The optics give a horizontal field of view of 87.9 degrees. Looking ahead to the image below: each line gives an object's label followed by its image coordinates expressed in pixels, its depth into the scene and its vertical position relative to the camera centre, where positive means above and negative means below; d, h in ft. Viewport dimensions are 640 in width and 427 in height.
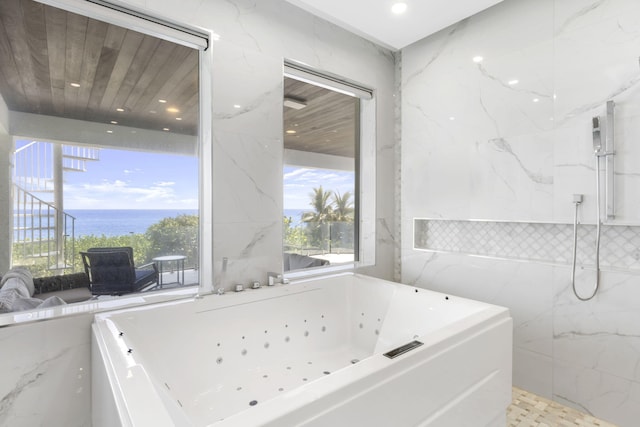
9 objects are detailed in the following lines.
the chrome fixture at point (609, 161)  6.34 +1.05
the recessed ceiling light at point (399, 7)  7.56 +4.84
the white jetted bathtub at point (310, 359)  3.69 -2.27
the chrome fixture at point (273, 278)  7.93 -1.48
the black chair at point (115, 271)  6.36 -1.09
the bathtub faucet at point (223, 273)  7.32 -1.25
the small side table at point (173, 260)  7.07 -0.99
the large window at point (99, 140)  5.60 +1.46
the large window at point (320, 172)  9.27 +1.34
